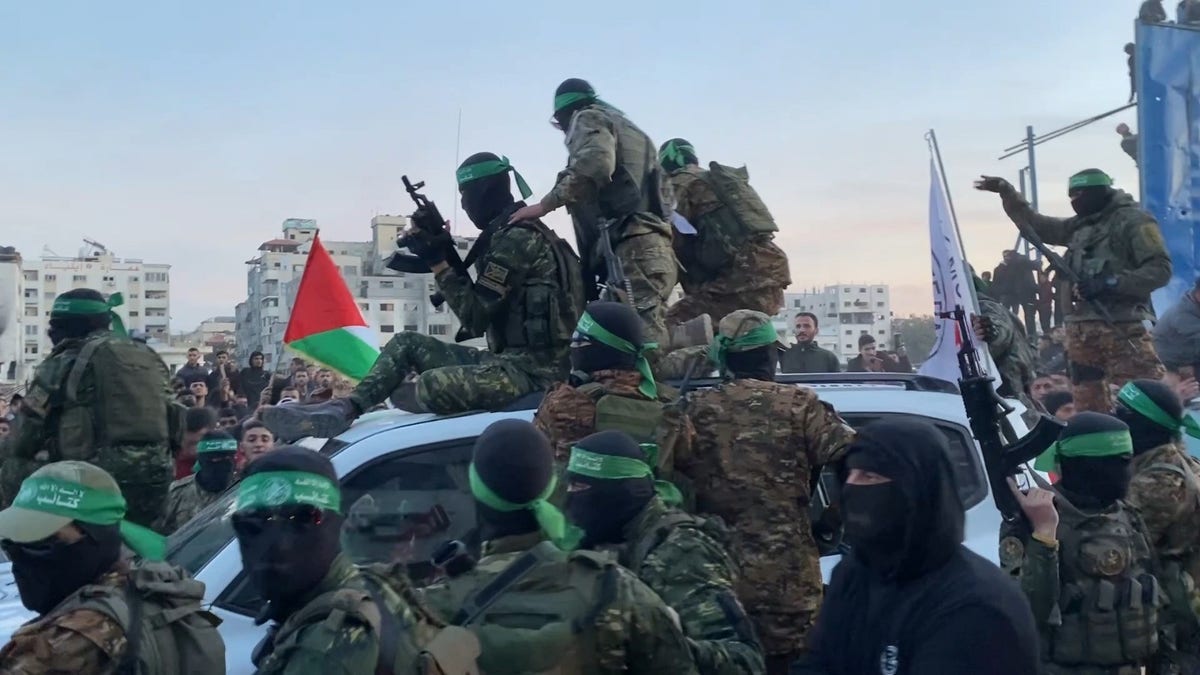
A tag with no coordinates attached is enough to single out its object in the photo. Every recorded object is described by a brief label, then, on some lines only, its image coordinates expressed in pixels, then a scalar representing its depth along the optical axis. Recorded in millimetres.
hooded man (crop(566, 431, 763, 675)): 3004
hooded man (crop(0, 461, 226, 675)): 2529
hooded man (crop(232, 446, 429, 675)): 2322
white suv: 3787
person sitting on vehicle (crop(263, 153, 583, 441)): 5086
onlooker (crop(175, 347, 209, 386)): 12801
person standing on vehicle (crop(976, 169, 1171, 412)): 7148
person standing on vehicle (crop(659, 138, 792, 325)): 5902
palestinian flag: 7031
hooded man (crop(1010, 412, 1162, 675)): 3652
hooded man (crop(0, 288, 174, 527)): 5609
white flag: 4516
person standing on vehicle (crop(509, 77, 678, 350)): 5258
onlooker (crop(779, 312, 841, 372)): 8273
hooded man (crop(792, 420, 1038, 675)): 2244
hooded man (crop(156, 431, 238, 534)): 5902
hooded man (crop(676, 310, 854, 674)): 4078
